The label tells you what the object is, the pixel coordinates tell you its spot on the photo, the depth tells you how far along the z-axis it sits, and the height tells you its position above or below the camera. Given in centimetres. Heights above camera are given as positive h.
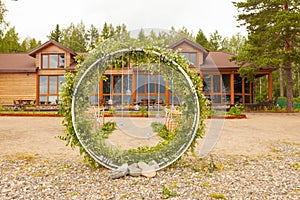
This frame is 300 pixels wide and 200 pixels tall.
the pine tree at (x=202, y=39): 3391 +848
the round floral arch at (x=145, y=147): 396 -11
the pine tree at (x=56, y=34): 4050 +1097
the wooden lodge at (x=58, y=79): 1908 +179
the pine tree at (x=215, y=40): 3606 +905
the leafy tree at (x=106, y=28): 4091 +1237
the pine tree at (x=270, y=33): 1551 +450
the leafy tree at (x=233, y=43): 4148 +992
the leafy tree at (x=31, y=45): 3807 +920
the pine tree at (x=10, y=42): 3416 +852
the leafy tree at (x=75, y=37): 3950 +1081
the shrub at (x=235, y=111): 1381 -38
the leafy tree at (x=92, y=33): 4369 +1192
